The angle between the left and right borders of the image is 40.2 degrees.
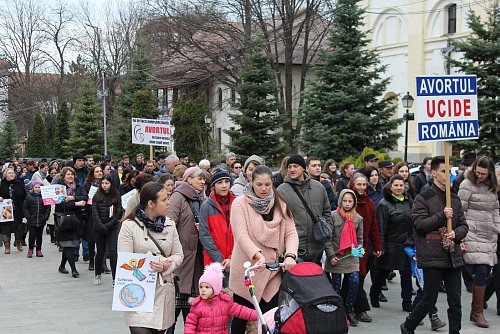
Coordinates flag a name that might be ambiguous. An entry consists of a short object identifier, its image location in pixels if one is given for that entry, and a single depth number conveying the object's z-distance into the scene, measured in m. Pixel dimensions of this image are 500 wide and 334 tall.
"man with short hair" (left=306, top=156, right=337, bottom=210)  10.04
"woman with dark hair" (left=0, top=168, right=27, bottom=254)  15.66
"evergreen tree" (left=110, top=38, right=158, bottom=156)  42.55
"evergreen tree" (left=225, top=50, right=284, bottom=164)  28.25
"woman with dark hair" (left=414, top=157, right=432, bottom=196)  12.90
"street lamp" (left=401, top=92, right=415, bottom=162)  28.94
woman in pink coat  6.12
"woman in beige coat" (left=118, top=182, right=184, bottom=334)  5.70
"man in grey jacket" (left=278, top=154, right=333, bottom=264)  7.46
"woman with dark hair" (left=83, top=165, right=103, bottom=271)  13.05
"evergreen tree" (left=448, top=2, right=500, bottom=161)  23.77
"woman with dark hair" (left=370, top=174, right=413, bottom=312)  9.49
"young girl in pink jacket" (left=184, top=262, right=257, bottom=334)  5.90
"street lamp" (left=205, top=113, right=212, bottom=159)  32.77
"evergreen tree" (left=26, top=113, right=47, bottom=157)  58.91
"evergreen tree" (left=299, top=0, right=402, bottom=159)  25.97
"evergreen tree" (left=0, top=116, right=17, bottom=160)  63.62
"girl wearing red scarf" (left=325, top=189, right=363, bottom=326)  8.70
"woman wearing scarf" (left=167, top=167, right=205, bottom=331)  7.50
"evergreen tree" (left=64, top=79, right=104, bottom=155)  48.91
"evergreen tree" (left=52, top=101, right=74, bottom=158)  54.25
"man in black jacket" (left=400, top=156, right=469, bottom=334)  7.35
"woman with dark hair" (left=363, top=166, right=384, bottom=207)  10.54
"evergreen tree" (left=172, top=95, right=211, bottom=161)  33.41
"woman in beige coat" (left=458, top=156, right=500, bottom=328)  8.46
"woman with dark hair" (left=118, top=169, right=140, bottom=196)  12.13
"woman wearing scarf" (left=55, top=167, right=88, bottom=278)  12.63
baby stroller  4.92
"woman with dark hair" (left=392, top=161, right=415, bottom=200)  11.07
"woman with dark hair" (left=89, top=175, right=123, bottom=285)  11.42
